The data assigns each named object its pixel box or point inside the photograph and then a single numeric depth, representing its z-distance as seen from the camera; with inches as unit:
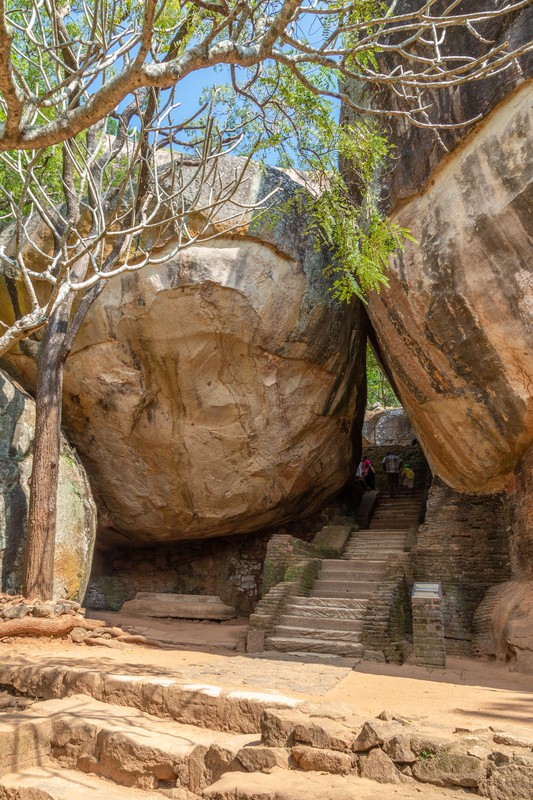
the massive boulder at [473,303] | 311.6
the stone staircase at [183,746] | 143.9
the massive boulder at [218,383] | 434.6
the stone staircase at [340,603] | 322.3
